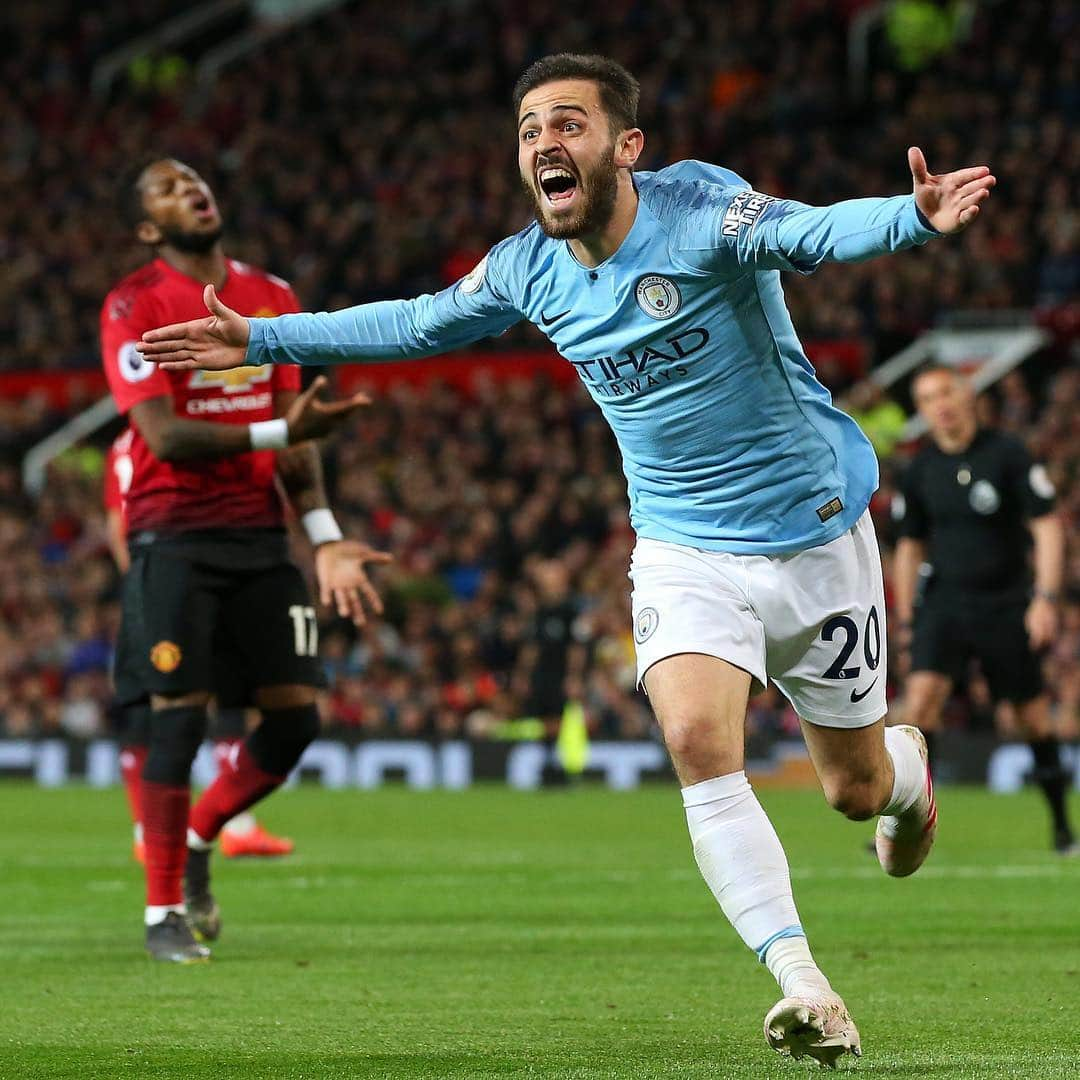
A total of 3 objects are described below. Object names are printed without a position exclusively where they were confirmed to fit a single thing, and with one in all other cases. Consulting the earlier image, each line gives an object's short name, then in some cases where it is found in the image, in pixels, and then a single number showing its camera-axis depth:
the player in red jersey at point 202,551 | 14.09
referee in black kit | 21.72
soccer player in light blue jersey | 10.09
